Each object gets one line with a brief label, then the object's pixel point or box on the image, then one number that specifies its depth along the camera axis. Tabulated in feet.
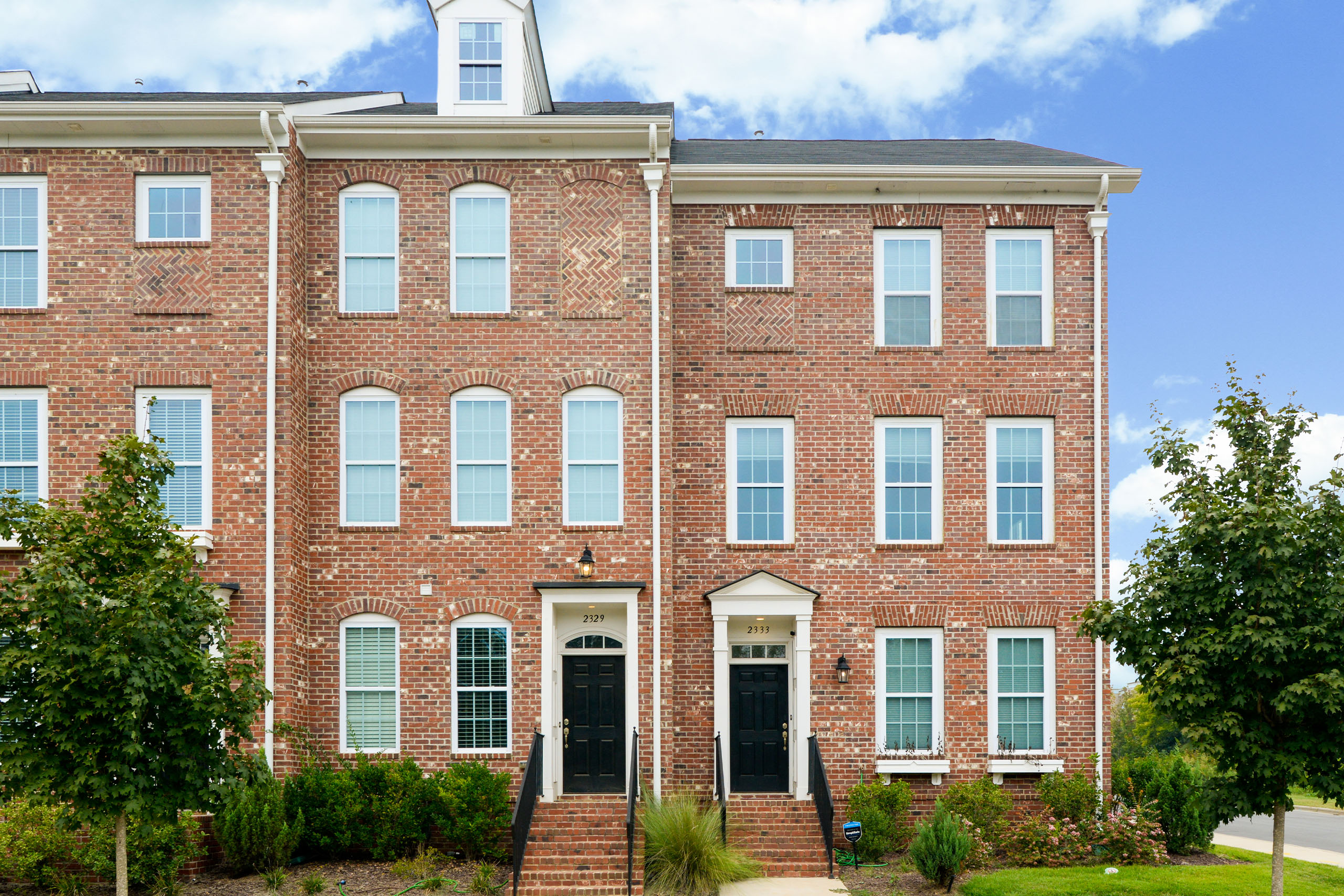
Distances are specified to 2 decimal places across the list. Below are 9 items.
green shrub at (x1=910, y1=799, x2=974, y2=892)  43.16
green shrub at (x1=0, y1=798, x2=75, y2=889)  42.70
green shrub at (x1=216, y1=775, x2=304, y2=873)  44.60
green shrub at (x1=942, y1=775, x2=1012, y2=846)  49.75
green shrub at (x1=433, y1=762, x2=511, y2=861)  46.52
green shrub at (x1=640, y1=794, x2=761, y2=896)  42.70
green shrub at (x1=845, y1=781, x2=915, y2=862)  49.73
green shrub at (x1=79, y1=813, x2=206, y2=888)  42.37
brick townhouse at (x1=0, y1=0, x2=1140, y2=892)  49.67
